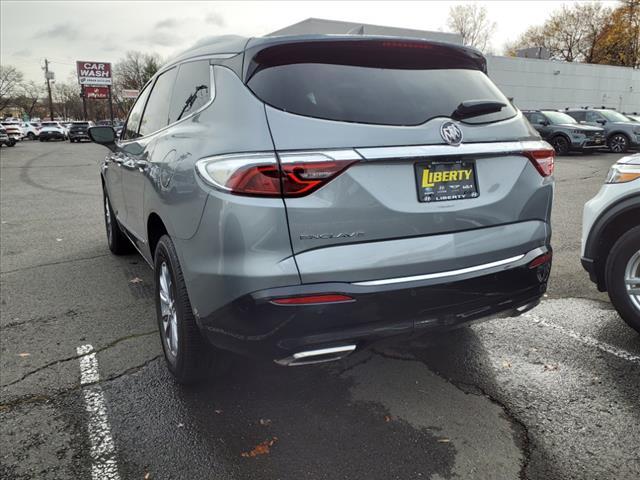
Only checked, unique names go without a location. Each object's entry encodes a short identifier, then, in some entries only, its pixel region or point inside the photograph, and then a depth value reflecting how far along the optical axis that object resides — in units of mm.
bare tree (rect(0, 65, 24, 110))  82375
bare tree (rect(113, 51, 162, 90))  82544
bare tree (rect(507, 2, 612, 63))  54250
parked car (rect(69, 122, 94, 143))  41719
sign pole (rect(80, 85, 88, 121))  62375
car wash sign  62656
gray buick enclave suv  2146
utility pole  83750
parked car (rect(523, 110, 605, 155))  18375
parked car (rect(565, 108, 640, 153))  18719
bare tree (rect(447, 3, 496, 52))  68562
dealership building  34906
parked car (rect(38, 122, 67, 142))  47281
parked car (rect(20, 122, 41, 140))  51344
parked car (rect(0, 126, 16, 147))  33422
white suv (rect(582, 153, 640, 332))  3418
